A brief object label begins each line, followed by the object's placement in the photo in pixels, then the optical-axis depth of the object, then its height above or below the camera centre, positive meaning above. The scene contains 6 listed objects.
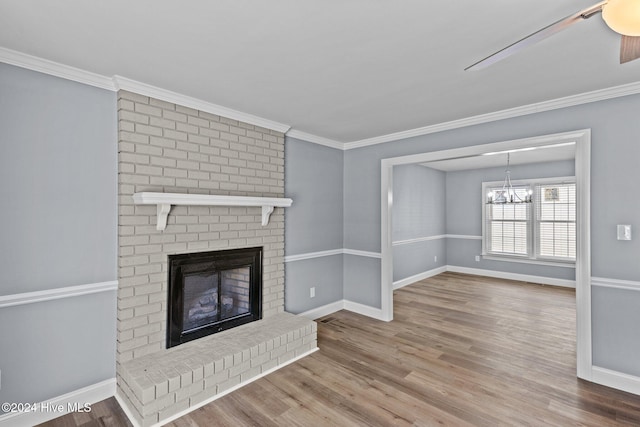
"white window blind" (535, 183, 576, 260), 6.14 -0.15
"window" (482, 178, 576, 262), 6.19 -0.22
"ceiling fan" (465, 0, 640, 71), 1.20 +0.77
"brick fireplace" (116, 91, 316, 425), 2.40 -0.29
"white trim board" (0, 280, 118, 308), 2.09 -0.57
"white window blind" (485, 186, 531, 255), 6.68 -0.31
